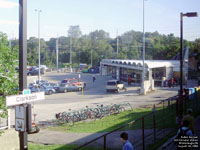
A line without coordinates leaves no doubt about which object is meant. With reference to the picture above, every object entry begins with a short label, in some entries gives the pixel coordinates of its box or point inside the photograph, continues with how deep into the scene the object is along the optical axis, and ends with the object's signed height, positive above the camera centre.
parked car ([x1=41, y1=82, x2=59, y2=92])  37.63 -1.99
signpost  6.29 -1.06
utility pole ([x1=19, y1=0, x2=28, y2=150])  6.52 +0.68
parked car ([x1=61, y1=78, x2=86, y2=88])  40.09 -1.60
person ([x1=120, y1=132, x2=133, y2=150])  6.61 -1.83
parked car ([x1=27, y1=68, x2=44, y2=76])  63.16 -0.05
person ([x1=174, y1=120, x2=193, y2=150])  8.18 -1.98
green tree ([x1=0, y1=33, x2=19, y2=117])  8.84 +0.06
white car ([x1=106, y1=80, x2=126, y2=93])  36.84 -2.03
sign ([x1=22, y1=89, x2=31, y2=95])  6.45 -0.49
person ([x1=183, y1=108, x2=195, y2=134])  9.37 -1.75
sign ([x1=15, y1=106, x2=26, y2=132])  6.35 -1.15
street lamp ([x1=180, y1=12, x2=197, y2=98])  13.45 +2.78
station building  40.78 +0.12
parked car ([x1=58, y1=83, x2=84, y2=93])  38.25 -2.35
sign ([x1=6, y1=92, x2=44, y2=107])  6.07 -0.66
